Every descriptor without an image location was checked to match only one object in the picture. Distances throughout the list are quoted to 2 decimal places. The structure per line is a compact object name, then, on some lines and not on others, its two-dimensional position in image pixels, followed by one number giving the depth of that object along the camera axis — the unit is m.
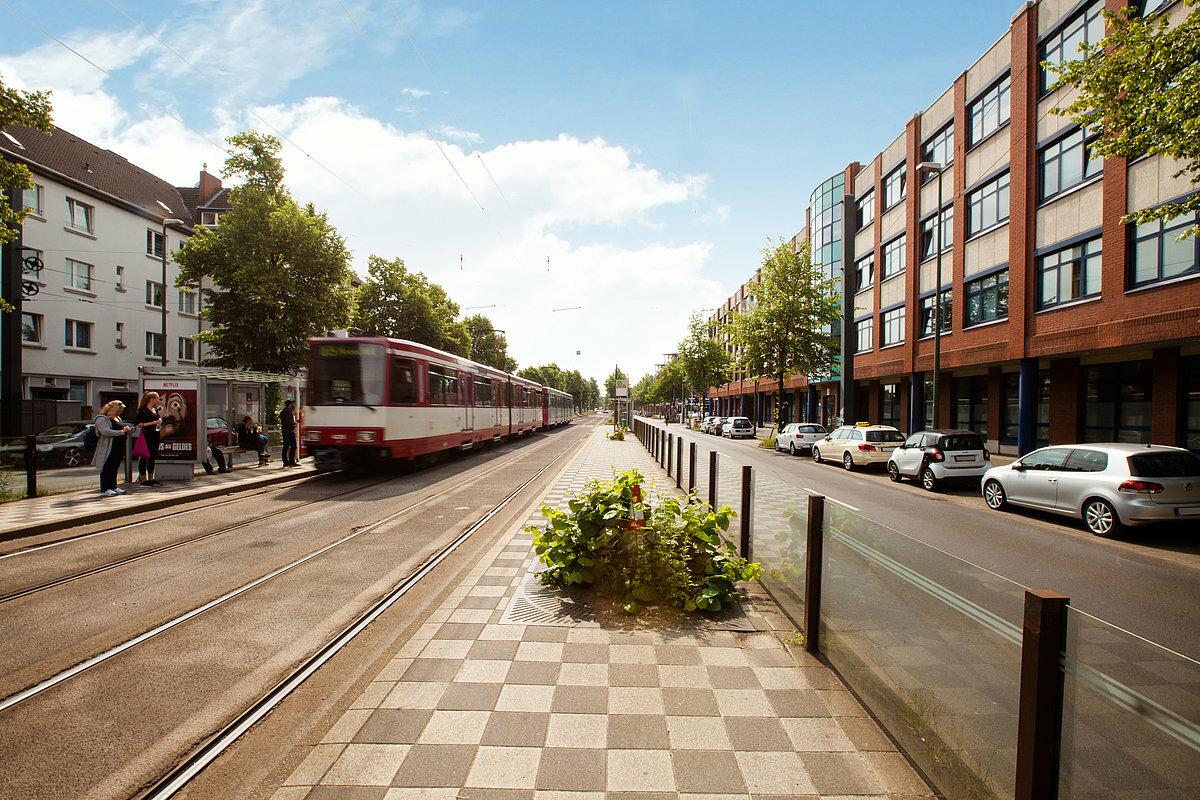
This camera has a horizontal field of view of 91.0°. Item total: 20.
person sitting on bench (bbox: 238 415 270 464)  16.12
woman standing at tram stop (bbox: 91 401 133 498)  10.38
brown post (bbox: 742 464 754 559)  5.79
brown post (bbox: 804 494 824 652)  3.95
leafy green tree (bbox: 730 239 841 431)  30.58
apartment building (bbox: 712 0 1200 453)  15.41
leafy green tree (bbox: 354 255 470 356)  46.62
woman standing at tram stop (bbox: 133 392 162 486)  11.70
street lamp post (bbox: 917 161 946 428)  17.85
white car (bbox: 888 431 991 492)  14.26
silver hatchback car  8.59
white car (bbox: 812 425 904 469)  18.70
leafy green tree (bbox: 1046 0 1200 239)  8.07
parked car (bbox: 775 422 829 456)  25.83
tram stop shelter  12.86
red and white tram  13.09
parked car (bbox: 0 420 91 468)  17.36
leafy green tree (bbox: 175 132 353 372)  24.95
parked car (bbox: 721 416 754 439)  40.66
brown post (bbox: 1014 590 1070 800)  1.77
